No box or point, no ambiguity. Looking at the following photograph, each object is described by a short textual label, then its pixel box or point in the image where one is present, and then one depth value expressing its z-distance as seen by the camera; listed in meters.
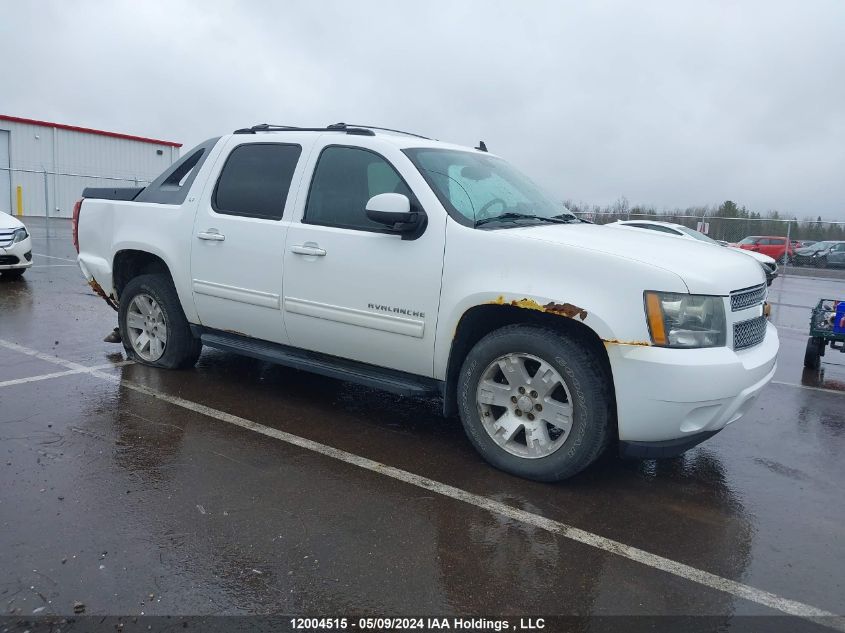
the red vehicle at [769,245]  28.56
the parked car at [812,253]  28.51
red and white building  29.88
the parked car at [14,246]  10.56
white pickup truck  3.61
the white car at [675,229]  14.75
